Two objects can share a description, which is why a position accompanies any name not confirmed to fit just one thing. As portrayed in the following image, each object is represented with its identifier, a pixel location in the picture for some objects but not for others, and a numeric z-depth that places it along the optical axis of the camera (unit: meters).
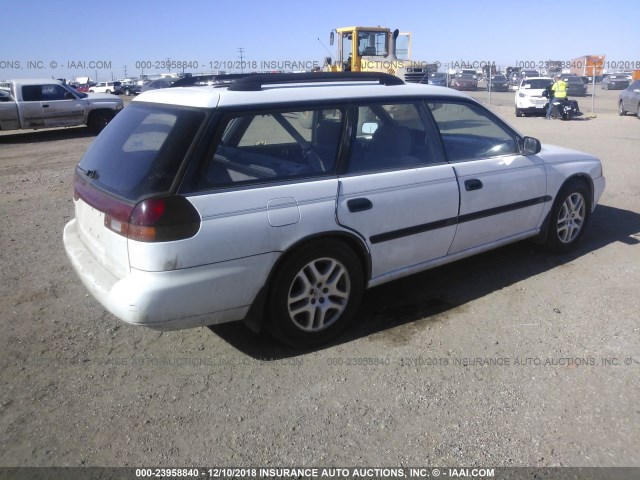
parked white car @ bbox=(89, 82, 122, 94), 47.31
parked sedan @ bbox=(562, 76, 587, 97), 35.62
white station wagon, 3.09
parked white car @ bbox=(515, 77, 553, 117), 21.64
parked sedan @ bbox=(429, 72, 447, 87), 37.54
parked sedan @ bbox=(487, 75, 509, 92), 45.72
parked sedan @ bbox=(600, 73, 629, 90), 46.28
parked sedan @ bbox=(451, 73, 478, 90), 42.24
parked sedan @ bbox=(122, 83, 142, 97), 48.23
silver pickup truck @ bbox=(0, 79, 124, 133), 15.66
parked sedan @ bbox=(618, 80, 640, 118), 19.56
